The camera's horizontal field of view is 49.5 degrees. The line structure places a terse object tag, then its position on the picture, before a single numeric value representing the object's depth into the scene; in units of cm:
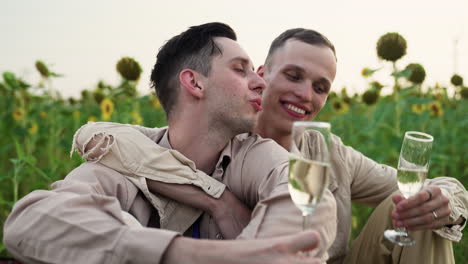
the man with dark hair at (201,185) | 138
